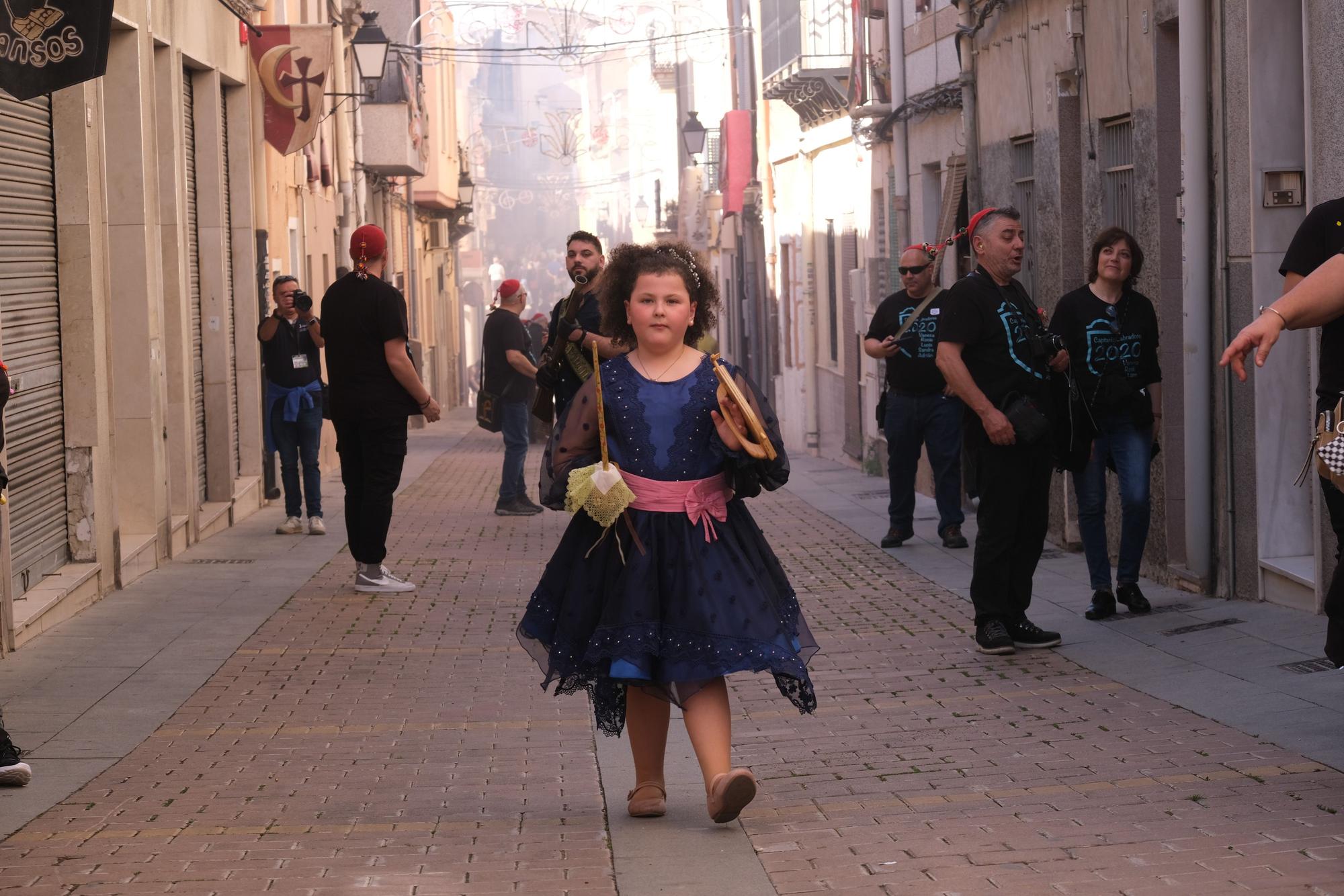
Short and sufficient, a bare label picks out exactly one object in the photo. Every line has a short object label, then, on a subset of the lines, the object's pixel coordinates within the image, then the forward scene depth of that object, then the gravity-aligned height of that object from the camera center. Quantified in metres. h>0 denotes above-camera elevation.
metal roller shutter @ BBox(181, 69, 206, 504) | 15.10 +0.57
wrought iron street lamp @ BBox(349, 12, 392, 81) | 24.73 +3.62
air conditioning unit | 47.72 +2.64
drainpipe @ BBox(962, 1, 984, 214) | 15.78 +1.65
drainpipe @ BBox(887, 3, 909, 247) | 19.02 +2.20
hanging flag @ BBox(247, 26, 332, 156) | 17.14 +2.37
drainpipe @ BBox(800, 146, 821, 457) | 26.97 -0.33
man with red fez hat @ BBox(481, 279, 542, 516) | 16.06 -0.30
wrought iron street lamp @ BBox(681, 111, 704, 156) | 38.06 +3.80
